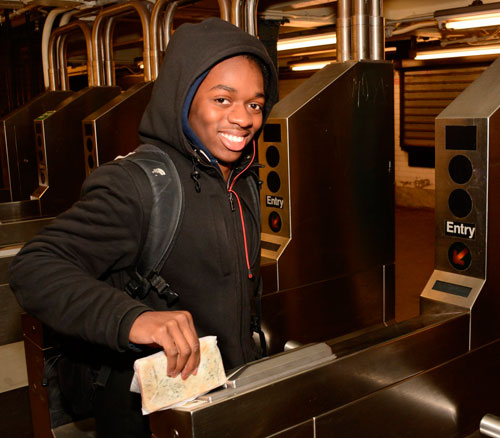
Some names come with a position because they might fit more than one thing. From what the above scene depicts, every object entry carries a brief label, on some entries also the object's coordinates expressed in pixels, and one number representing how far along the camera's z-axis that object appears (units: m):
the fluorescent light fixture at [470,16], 2.96
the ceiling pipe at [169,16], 3.18
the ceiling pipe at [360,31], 2.27
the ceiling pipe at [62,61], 4.37
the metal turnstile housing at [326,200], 2.21
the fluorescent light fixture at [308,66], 6.19
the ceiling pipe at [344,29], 2.29
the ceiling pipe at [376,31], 2.28
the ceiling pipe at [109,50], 3.78
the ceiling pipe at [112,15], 3.27
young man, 0.95
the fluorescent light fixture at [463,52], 4.76
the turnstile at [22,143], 4.40
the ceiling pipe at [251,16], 2.62
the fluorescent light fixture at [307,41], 4.00
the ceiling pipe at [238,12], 2.61
